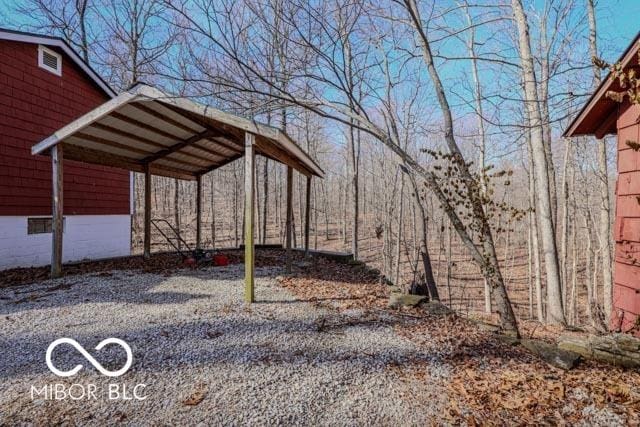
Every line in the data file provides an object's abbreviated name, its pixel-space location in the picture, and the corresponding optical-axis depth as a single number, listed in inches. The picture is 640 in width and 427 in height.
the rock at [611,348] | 132.5
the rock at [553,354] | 128.5
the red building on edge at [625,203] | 163.0
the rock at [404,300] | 197.0
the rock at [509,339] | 150.0
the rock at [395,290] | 223.0
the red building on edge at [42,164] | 287.1
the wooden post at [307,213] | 315.3
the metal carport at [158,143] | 193.0
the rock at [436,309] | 189.5
